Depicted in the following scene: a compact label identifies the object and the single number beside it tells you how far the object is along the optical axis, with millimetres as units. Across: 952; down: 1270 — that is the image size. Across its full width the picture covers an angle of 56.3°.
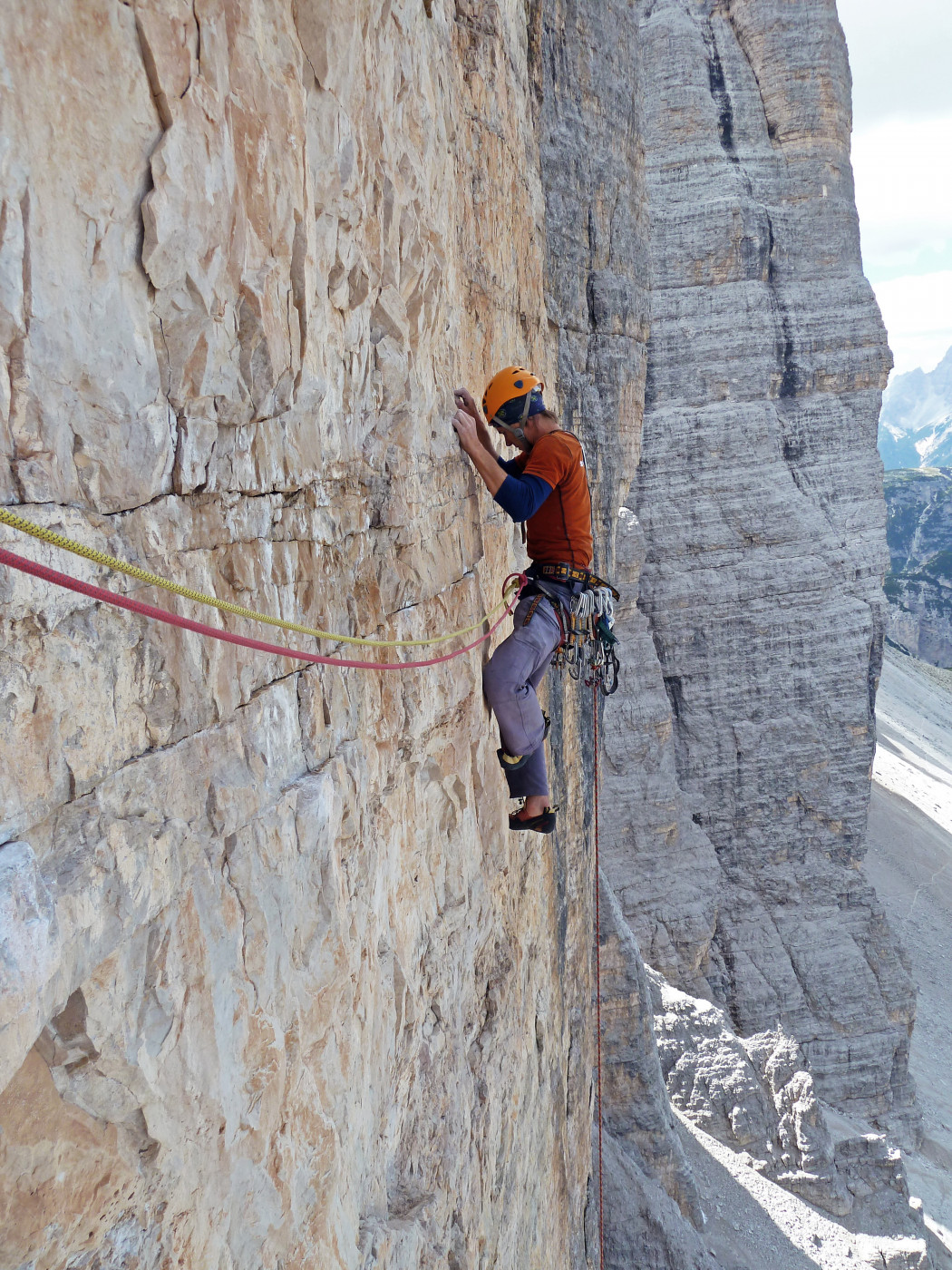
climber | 4234
